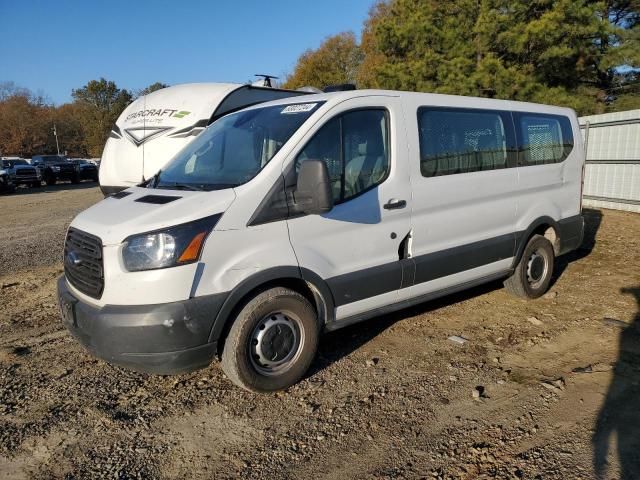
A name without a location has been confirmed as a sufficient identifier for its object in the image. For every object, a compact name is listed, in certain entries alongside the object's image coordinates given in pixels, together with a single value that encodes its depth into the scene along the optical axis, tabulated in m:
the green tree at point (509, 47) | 16.48
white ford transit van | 3.08
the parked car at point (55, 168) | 29.67
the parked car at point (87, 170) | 32.62
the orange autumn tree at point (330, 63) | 42.50
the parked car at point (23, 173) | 26.31
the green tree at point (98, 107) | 67.38
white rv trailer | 7.14
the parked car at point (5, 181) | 22.72
